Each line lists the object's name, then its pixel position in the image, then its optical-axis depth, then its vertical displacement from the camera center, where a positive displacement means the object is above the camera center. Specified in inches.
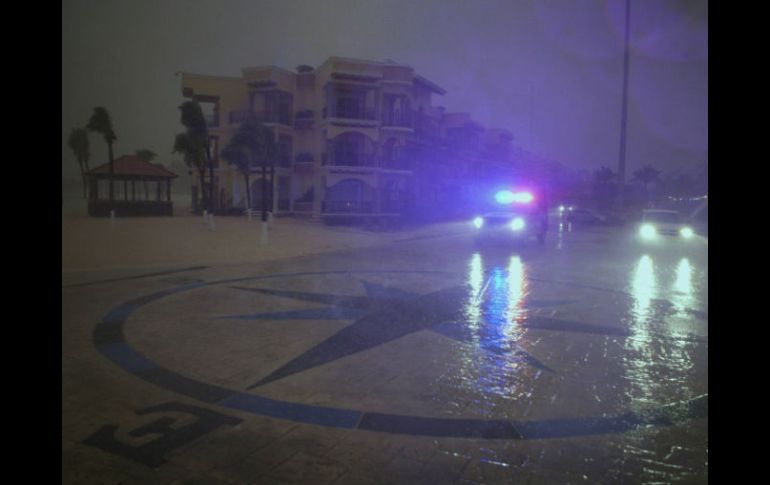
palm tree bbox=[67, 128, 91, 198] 2293.3 +392.2
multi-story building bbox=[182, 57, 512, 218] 1449.3 +297.8
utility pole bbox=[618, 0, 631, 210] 1350.9 +266.4
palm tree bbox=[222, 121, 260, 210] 1273.4 +205.7
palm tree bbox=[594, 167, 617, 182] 2950.3 +321.0
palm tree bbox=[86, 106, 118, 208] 1429.6 +292.9
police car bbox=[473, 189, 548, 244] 774.5 +12.6
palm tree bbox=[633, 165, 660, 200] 3299.7 +361.7
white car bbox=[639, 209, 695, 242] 966.4 +2.1
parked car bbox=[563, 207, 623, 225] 1589.6 +32.1
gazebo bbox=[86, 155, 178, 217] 1368.1 +124.5
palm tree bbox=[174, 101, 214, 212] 1305.4 +270.0
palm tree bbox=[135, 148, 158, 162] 2324.1 +342.4
